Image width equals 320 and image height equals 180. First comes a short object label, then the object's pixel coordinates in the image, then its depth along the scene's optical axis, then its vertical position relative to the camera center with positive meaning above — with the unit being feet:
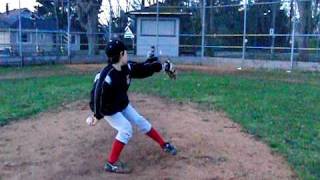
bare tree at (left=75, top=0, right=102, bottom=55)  90.12 +3.96
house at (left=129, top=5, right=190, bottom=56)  92.27 +1.40
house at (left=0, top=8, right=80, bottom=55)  74.59 +0.39
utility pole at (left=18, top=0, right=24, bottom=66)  73.42 -0.72
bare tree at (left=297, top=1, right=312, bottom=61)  69.41 +1.98
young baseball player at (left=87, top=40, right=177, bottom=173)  16.65 -2.05
